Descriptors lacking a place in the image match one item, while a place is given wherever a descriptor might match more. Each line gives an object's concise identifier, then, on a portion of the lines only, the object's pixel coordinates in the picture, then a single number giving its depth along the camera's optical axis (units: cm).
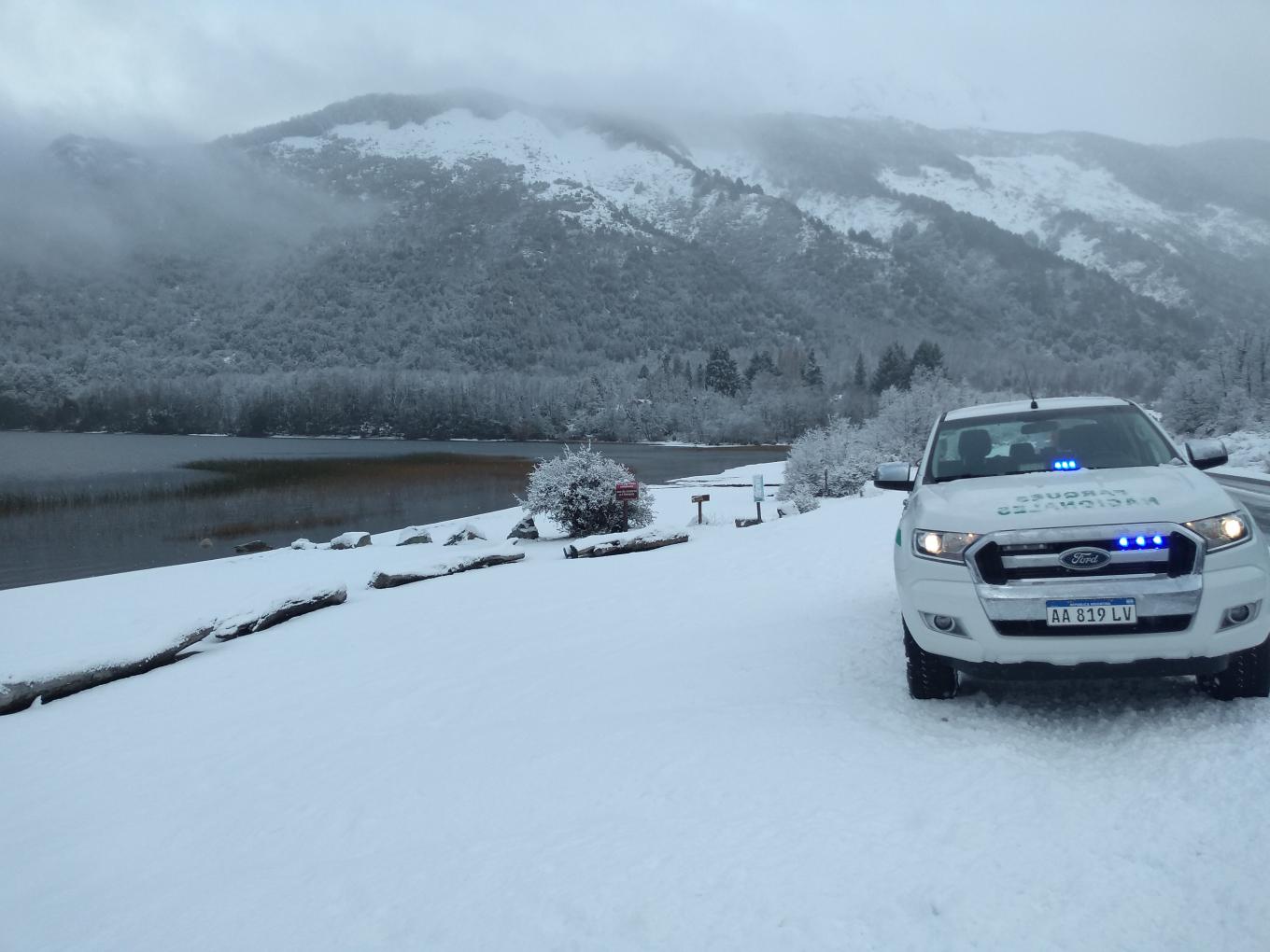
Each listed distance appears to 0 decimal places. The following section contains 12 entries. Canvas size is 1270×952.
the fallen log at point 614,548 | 1441
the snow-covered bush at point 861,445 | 3083
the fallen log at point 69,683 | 750
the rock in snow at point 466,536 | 2034
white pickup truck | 404
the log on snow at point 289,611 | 984
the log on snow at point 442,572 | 1278
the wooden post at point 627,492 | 1875
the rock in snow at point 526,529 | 1906
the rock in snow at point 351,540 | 2289
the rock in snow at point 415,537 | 2130
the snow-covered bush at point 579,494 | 1922
